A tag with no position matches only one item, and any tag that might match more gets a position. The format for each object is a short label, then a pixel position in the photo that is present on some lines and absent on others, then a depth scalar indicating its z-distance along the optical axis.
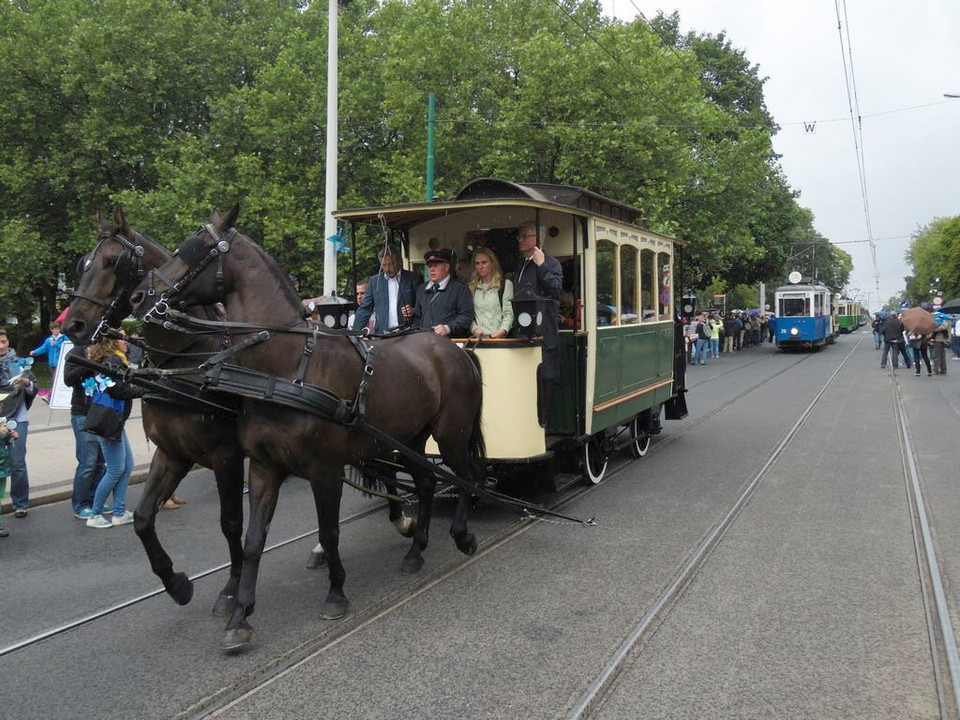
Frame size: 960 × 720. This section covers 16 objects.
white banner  7.84
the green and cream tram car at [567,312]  6.35
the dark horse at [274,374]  4.11
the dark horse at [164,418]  4.14
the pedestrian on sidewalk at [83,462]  6.73
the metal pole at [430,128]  14.43
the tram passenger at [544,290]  6.34
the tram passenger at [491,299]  6.61
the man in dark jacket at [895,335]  22.70
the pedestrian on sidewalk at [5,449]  6.35
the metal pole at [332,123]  12.59
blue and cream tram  33.53
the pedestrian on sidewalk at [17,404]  6.84
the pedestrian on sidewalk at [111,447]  6.39
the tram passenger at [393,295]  6.67
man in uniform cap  6.34
